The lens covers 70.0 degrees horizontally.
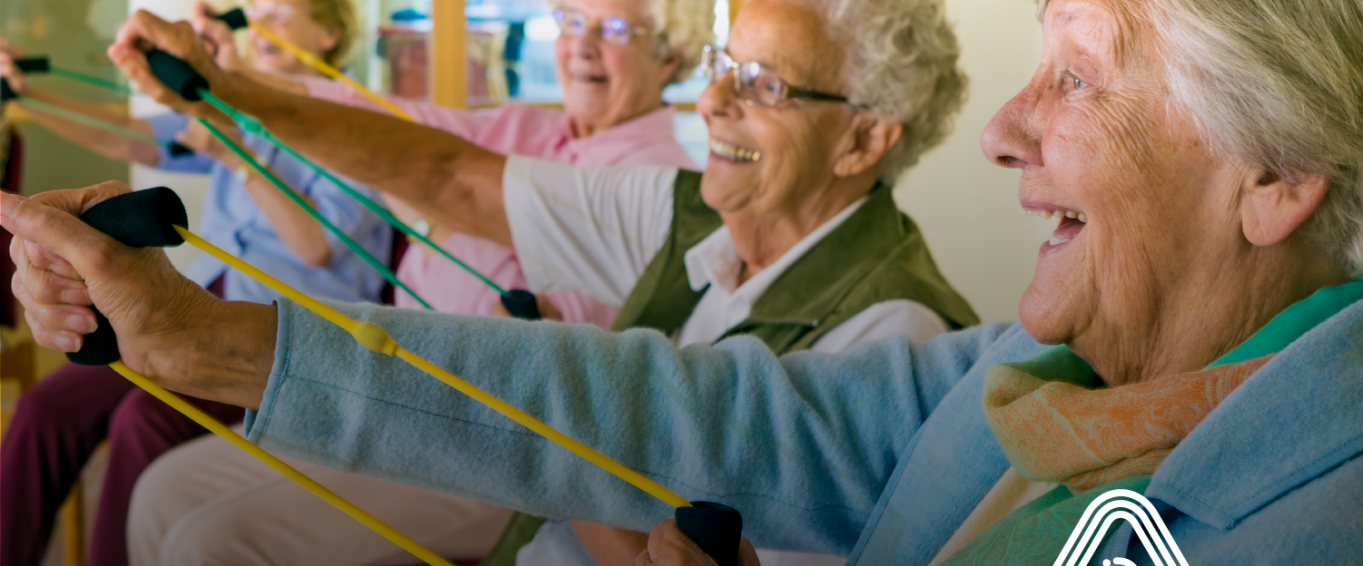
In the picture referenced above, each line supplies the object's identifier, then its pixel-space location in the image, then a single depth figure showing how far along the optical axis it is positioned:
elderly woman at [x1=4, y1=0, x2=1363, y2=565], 0.50
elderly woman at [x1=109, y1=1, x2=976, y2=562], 1.12
